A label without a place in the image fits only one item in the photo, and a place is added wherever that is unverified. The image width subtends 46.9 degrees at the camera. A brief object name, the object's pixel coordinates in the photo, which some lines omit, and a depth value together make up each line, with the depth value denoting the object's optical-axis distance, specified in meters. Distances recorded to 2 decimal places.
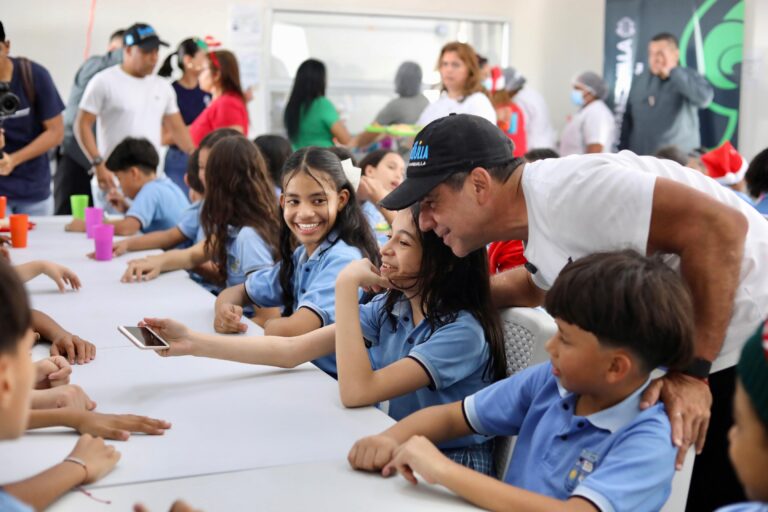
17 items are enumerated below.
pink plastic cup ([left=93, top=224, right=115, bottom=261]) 3.34
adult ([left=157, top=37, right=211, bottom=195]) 6.18
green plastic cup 4.35
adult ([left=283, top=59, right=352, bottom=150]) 5.55
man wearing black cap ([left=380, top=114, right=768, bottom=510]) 1.46
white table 1.24
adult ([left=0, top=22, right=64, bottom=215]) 4.40
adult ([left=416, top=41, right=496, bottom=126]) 4.92
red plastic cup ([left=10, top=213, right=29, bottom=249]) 3.62
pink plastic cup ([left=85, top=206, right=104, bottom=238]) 4.01
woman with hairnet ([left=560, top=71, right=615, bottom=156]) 6.97
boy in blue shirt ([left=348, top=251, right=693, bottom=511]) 1.25
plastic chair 1.72
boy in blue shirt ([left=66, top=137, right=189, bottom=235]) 4.09
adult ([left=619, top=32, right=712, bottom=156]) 6.56
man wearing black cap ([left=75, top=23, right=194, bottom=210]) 5.07
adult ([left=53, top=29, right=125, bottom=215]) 5.60
